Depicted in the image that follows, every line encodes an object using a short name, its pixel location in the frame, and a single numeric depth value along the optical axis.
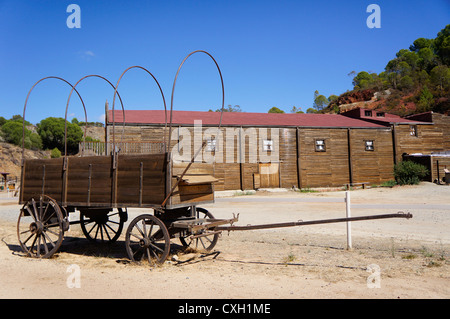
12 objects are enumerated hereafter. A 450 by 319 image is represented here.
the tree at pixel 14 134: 58.25
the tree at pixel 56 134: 66.06
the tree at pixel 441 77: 56.42
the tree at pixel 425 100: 50.47
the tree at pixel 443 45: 64.23
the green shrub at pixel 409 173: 26.78
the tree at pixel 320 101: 102.81
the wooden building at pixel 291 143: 25.19
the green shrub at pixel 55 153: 59.12
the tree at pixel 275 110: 100.94
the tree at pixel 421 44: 79.25
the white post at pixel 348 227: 6.79
